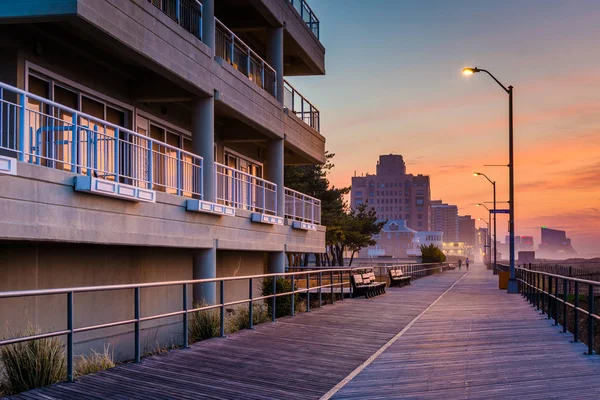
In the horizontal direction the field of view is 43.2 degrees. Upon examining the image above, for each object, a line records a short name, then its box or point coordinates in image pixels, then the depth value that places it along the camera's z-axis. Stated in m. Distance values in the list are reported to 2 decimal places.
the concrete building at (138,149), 13.55
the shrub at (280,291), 21.88
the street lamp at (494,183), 56.47
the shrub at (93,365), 10.70
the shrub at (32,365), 9.40
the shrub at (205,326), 15.07
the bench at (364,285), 27.56
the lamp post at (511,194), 33.25
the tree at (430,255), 88.25
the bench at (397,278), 38.16
